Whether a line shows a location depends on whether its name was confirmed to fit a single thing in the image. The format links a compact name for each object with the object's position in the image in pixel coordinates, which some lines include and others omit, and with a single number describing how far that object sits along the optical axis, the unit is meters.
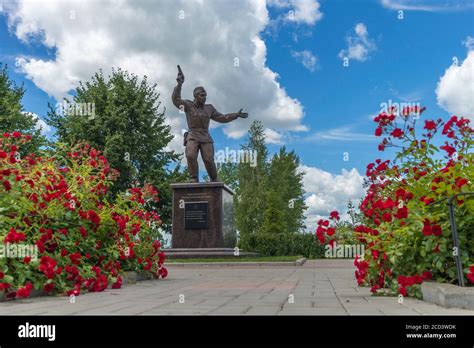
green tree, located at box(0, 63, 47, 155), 24.84
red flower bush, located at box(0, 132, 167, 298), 5.30
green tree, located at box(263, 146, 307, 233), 40.41
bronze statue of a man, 15.85
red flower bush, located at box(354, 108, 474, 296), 4.64
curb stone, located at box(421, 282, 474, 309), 3.84
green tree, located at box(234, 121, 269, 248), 38.25
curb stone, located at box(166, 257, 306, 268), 12.59
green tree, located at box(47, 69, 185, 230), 24.20
